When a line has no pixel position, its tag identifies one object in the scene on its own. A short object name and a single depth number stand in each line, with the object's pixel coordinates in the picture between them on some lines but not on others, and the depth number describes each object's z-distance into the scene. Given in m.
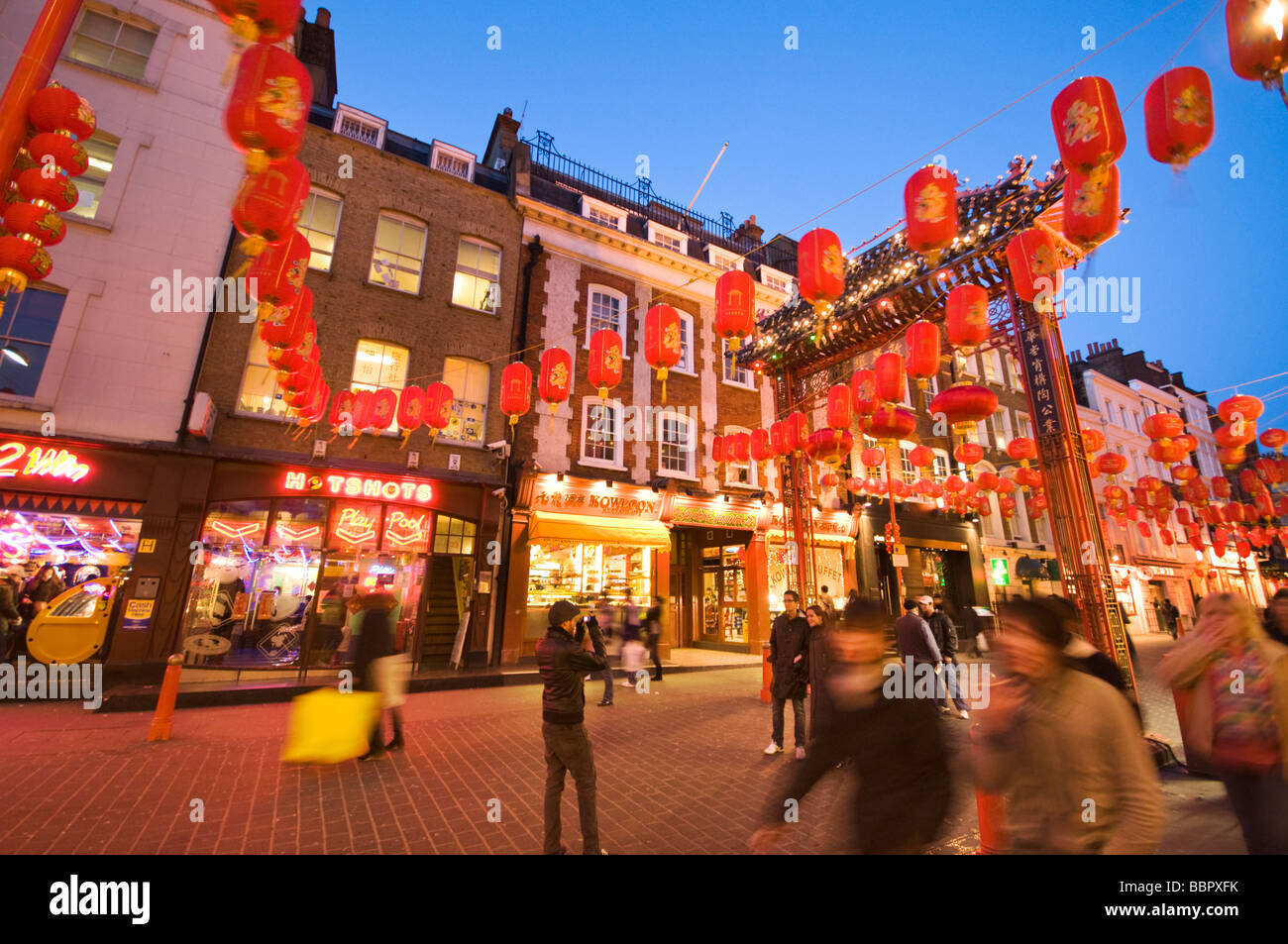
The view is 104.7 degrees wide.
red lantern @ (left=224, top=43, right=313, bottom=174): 4.30
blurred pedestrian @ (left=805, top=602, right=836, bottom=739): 5.92
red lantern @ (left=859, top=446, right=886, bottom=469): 13.98
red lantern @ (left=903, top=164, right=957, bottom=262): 5.84
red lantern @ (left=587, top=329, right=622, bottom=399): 8.97
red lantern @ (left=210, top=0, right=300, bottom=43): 3.83
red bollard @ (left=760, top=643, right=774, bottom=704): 9.16
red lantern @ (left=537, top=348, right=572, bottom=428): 9.53
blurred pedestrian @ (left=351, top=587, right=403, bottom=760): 6.08
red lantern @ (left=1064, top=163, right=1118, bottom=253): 4.88
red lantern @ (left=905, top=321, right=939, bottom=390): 8.65
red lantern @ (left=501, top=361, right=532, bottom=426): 10.06
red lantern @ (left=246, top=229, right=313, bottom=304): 6.11
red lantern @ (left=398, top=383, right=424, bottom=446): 10.02
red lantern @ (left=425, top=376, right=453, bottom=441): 10.41
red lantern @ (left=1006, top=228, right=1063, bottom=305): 6.72
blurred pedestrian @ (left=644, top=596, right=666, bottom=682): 11.77
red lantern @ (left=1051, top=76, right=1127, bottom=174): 4.56
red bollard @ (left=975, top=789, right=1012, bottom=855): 3.54
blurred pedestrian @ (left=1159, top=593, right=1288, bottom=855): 2.76
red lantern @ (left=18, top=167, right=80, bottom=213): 5.14
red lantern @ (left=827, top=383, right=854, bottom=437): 10.62
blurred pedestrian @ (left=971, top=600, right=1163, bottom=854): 1.90
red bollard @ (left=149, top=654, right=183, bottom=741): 6.43
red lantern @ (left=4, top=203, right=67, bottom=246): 5.37
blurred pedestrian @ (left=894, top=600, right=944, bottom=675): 7.31
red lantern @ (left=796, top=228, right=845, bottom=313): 7.02
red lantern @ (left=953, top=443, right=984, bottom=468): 13.68
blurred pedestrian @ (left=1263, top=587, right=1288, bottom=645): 4.55
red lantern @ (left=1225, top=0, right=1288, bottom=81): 3.59
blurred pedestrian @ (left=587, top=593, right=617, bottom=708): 12.77
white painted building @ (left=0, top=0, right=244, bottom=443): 9.30
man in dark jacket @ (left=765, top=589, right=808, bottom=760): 6.39
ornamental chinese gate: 6.37
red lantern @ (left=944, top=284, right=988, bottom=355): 7.37
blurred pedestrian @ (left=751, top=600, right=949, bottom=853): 2.40
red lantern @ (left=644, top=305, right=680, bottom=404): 8.58
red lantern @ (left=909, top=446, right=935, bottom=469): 13.62
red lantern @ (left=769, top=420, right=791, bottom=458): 11.54
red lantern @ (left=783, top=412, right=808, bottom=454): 11.32
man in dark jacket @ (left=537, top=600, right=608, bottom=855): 3.67
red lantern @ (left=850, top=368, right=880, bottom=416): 10.42
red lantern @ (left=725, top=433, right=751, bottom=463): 13.24
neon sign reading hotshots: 10.59
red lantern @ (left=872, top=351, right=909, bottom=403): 9.18
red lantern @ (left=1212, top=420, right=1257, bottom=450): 11.77
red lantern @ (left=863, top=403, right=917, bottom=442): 8.86
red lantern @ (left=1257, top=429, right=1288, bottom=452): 13.84
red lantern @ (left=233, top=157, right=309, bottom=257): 4.88
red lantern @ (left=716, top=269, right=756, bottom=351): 7.69
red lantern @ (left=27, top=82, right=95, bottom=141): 4.77
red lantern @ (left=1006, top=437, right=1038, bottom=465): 11.48
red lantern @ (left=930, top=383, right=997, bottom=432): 6.88
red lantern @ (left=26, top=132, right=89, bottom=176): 5.12
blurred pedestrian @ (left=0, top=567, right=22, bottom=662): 8.55
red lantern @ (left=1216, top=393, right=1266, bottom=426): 11.55
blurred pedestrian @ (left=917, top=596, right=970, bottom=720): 8.98
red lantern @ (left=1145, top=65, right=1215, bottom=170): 4.24
